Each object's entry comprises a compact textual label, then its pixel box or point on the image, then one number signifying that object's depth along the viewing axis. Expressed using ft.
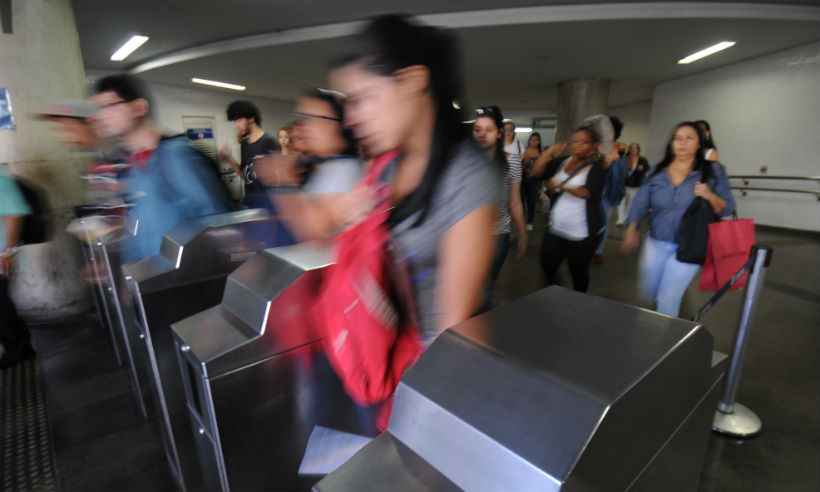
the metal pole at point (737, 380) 5.42
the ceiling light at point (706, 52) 19.62
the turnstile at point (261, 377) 3.22
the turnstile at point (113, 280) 5.74
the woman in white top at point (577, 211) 7.08
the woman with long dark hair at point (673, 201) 6.35
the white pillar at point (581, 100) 26.89
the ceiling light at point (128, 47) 20.48
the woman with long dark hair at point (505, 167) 6.89
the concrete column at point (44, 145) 9.20
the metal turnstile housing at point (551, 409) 1.38
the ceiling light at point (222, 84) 30.32
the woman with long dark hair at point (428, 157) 2.08
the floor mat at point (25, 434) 5.40
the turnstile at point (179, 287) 4.42
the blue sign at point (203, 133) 33.95
